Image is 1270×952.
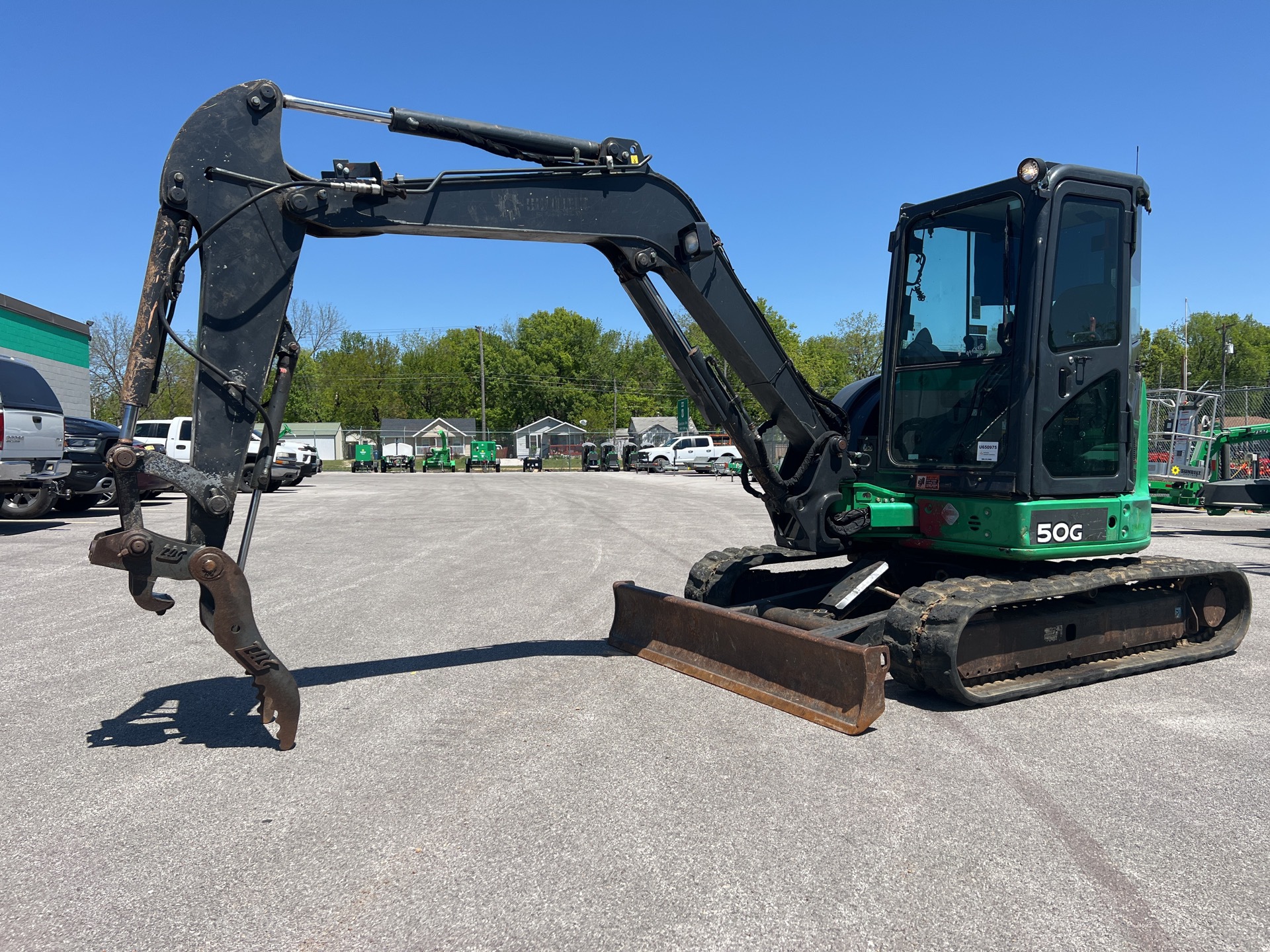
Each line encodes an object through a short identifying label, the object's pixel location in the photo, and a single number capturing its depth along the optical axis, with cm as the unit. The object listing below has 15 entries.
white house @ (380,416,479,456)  7162
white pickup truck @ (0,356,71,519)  1425
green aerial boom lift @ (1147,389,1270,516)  1716
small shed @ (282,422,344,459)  8031
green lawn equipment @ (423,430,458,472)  5819
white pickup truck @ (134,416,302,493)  2412
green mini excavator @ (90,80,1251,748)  496
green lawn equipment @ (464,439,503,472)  5772
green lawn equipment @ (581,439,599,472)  5750
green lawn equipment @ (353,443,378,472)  5738
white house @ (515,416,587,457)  8376
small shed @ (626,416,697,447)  7999
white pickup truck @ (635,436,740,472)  5031
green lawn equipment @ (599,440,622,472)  5538
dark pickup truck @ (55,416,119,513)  1709
